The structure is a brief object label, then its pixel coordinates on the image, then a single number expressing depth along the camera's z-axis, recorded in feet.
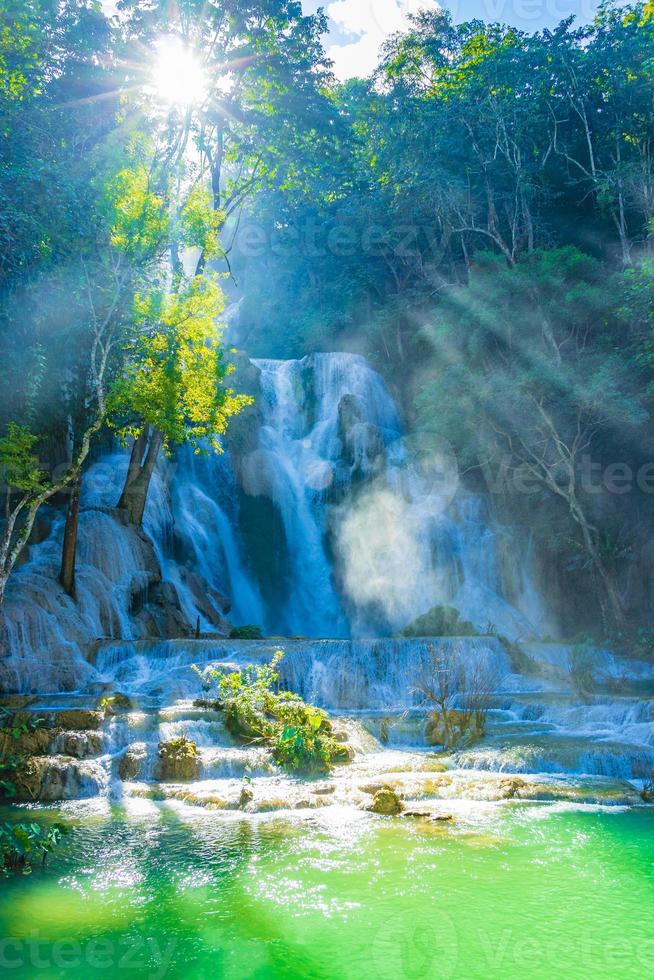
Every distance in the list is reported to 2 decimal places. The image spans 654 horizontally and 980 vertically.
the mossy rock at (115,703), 41.42
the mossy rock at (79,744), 36.78
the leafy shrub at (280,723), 37.01
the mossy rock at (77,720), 38.37
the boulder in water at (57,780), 33.63
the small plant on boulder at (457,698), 42.70
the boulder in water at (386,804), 29.99
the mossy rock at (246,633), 69.03
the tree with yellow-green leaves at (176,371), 54.29
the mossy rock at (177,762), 35.55
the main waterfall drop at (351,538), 85.81
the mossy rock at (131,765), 35.53
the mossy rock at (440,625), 69.77
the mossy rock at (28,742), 35.63
